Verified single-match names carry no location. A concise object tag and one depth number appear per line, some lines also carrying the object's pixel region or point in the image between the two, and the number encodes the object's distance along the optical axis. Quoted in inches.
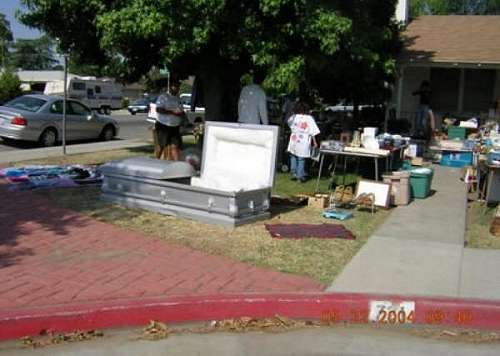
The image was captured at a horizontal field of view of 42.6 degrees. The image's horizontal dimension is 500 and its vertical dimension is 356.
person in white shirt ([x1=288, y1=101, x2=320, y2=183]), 445.1
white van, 1908.2
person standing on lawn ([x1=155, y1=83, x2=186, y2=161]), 459.5
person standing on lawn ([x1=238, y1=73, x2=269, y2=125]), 428.1
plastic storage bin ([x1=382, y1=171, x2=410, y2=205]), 383.9
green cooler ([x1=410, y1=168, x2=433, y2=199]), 408.8
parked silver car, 693.3
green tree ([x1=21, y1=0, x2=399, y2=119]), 415.5
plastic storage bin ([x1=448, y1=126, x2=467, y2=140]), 647.1
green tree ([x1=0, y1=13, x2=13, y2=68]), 3313.0
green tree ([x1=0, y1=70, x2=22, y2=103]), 1592.0
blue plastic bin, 580.4
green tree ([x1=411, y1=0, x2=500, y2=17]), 1822.1
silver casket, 310.0
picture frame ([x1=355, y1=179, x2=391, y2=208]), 370.6
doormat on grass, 293.7
